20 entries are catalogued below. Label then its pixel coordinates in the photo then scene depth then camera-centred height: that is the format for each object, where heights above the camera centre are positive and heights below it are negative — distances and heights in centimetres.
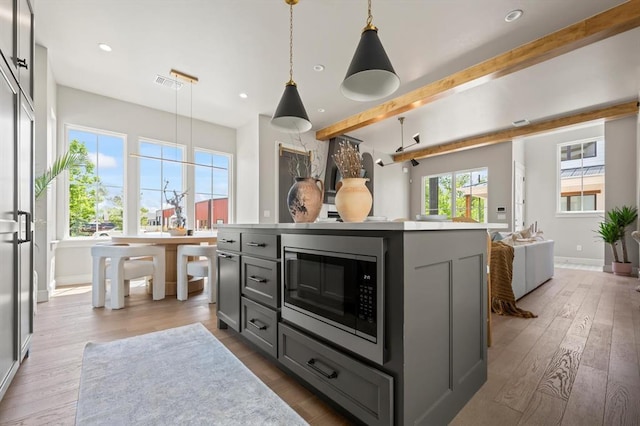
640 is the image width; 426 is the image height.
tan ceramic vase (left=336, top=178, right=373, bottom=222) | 157 +7
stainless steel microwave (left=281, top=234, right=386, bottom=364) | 111 -35
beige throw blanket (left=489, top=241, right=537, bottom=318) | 289 -72
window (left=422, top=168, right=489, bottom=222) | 766 +54
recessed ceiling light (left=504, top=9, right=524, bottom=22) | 274 +195
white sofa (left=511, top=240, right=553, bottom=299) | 329 -71
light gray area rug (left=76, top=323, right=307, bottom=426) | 133 -97
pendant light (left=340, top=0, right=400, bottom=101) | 168 +91
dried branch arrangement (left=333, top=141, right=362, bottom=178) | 160 +28
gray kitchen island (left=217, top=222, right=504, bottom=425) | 107 -46
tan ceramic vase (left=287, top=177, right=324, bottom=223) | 178 +8
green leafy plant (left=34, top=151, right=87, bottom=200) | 316 +43
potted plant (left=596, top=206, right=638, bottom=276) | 520 -37
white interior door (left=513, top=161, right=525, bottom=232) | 698 +43
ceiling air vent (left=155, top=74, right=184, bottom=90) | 409 +192
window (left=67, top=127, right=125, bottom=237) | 455 +47
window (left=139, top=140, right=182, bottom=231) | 514 +54
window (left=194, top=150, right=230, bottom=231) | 576 +48
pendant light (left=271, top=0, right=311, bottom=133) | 223 +78
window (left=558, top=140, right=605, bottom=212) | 677 +90
